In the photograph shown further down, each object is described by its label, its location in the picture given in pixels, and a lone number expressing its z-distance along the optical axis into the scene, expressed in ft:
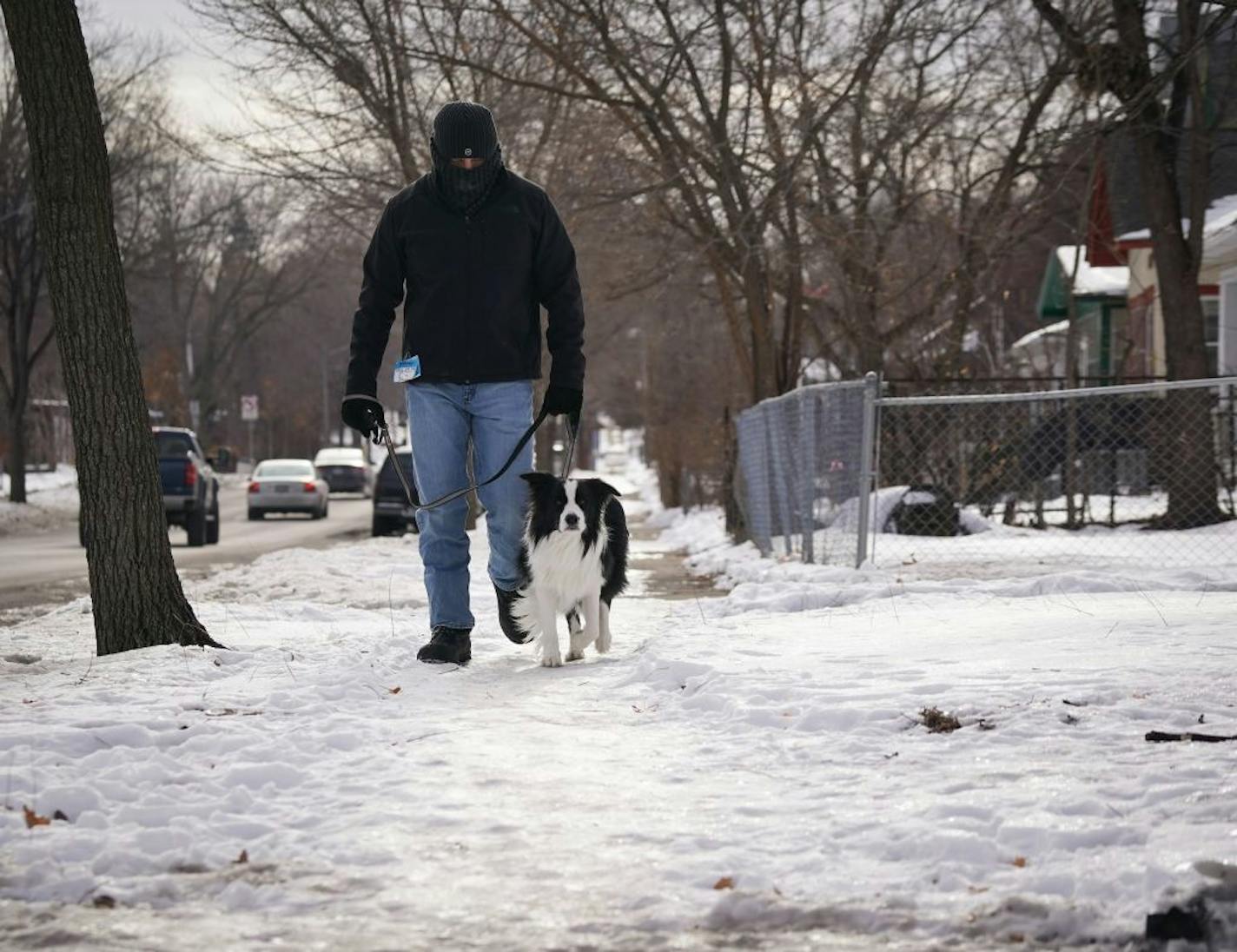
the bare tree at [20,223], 105.81
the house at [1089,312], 106.63
